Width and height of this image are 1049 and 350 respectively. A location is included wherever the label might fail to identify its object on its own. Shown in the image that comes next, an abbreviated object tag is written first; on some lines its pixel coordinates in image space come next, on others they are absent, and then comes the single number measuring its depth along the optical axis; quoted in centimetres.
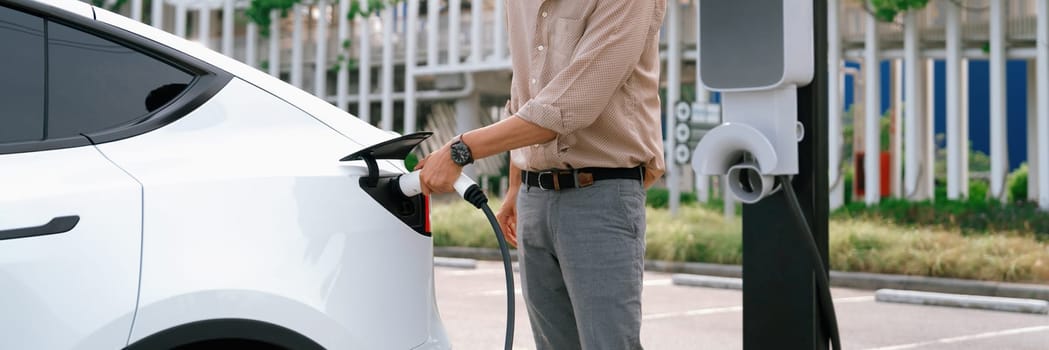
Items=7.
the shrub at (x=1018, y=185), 2341
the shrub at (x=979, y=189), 2346
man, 237
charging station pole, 261
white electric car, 199
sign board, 1475
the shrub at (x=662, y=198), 1927
